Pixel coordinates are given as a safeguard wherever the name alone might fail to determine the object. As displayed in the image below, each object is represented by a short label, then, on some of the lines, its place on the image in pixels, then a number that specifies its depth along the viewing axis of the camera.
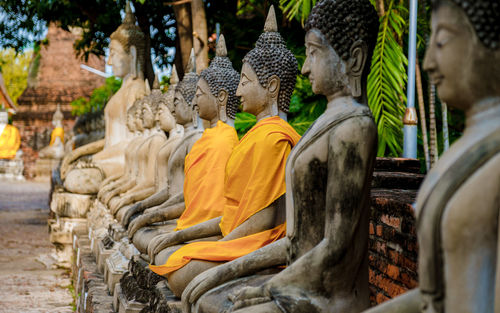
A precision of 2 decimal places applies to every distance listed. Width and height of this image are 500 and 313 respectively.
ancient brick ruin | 28.14
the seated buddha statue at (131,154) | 6.13
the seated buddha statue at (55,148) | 24.48
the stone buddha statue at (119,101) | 7.67
